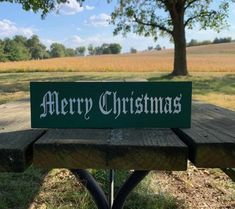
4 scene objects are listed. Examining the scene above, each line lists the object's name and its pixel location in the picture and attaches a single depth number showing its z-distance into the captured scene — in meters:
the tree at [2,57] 38.21
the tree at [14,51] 42.71
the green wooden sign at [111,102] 0.80
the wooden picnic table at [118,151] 0.72
